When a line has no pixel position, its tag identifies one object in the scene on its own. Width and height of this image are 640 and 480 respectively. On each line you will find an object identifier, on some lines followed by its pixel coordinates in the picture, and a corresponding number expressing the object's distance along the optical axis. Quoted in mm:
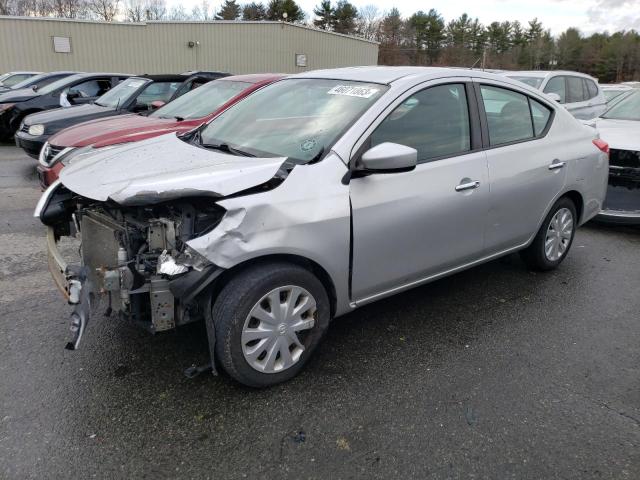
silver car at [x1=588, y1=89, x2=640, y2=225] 5906
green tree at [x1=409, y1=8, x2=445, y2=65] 70944
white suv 9977
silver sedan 2660
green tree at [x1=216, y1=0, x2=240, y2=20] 64375
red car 5586
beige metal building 21922
